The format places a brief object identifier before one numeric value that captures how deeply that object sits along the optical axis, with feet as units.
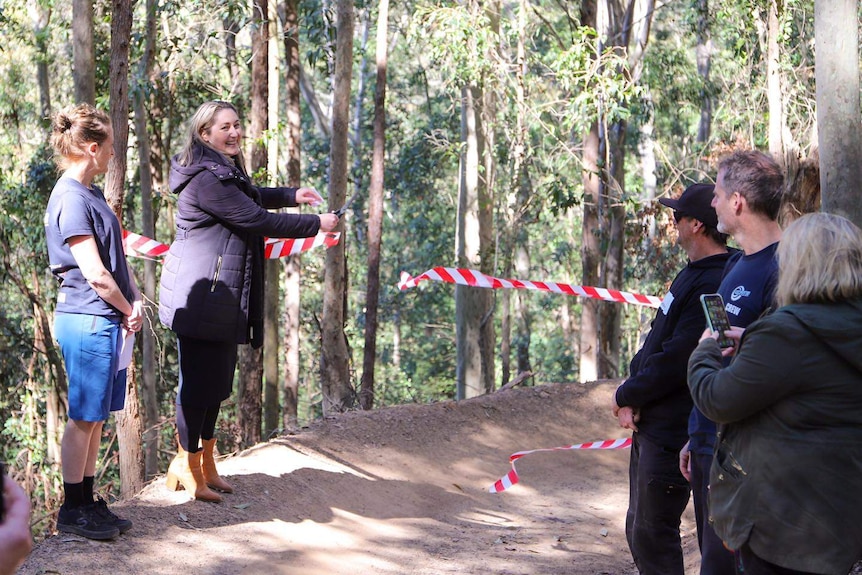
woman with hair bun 14.92
